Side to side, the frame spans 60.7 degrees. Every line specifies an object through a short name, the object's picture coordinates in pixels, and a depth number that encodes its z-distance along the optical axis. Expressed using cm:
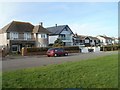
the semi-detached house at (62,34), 3386
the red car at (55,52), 1760
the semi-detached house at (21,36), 2550
